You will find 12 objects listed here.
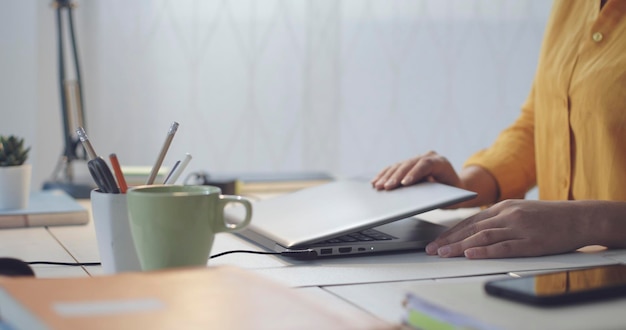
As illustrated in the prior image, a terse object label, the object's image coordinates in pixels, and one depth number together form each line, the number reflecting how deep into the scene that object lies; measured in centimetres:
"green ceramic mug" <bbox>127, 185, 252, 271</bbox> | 132
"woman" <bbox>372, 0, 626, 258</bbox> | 158
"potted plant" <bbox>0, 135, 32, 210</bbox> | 193
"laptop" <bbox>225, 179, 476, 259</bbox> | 158
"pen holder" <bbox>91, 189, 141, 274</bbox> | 141
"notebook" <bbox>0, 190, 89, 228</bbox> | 187
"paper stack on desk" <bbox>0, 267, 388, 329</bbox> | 112
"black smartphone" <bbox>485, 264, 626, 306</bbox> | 118
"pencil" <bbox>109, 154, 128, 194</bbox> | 145
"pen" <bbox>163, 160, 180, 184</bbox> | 153
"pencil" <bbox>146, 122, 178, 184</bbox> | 147
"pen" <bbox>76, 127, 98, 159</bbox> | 145
